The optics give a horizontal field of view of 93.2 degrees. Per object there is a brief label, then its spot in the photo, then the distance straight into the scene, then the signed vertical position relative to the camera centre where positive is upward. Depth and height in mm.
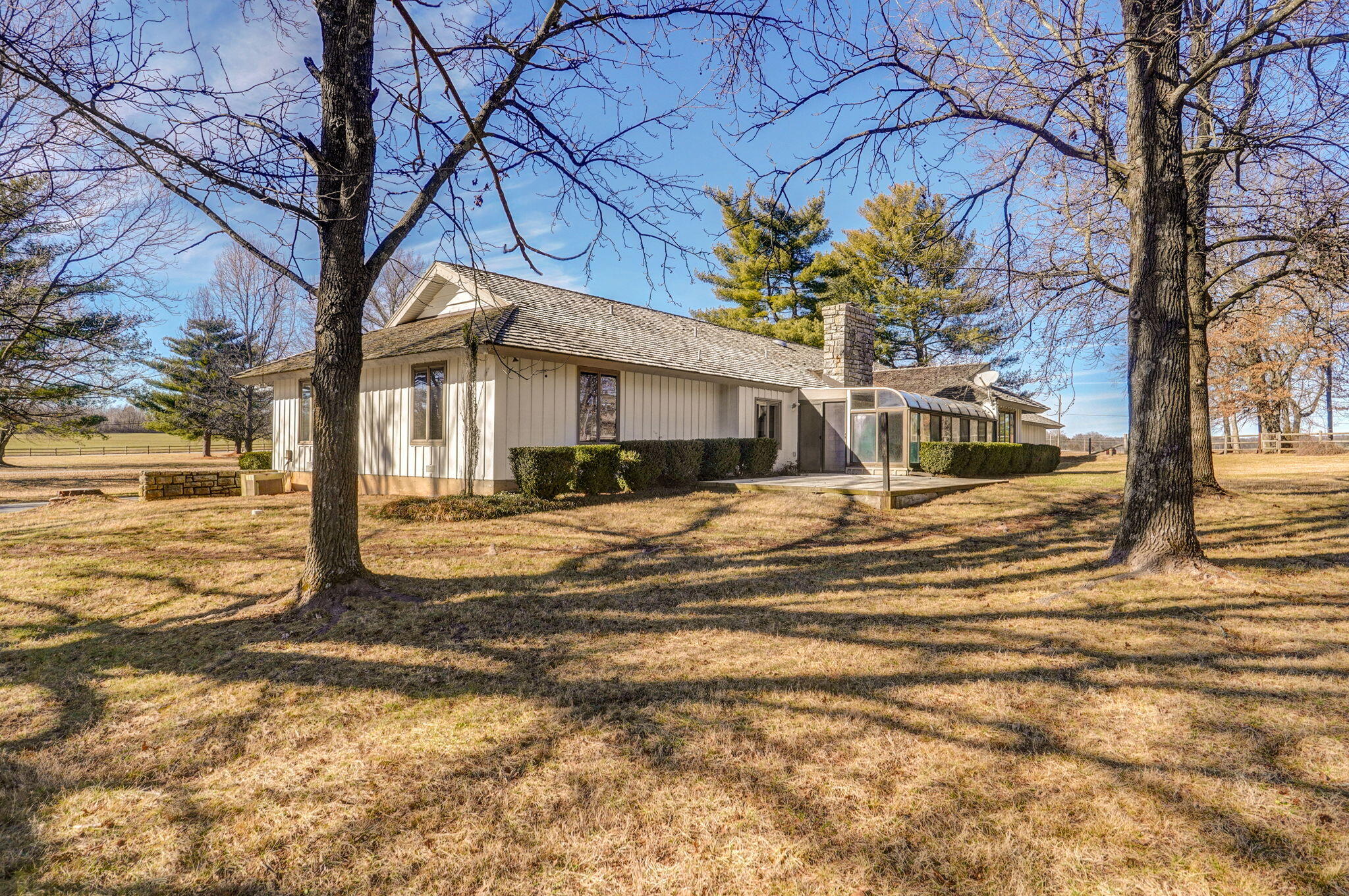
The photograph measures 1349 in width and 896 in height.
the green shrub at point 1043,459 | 20562 -120
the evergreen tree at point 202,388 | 29438 +3611
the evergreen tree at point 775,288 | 31620 +8957
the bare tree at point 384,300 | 29281 +7849
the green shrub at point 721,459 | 14977 -20
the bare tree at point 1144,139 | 5938 +3256
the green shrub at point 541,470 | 11281 -185
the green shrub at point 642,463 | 12752 -103
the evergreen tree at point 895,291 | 32094 +8535
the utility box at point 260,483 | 14211 -464
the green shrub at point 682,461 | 13711 -64
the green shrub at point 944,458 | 16078 -36
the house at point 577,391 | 12320 +1615
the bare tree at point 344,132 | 4566 +2747
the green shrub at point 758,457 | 16344 +22
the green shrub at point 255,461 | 20109 +40
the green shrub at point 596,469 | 11891 -178
